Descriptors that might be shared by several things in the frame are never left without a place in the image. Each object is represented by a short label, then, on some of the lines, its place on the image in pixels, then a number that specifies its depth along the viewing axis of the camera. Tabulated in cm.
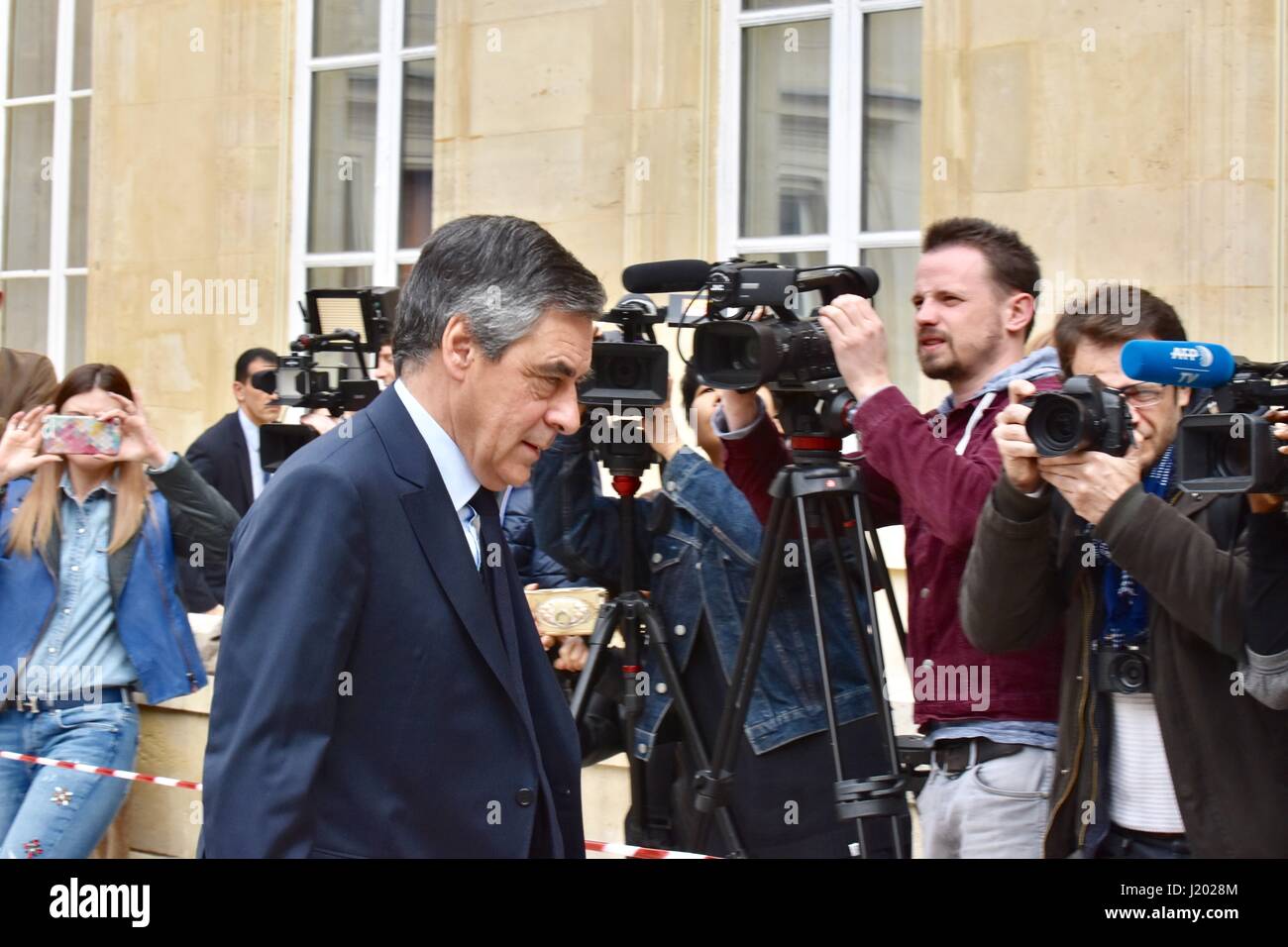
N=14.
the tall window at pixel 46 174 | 1046
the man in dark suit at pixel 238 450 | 730
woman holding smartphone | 503
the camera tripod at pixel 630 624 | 412
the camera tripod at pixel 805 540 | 383
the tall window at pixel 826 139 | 683
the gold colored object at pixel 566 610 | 450
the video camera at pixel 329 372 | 484
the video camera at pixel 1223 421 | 302
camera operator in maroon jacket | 348
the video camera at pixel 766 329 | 378
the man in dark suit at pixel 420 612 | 223
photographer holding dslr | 315
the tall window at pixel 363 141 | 874
